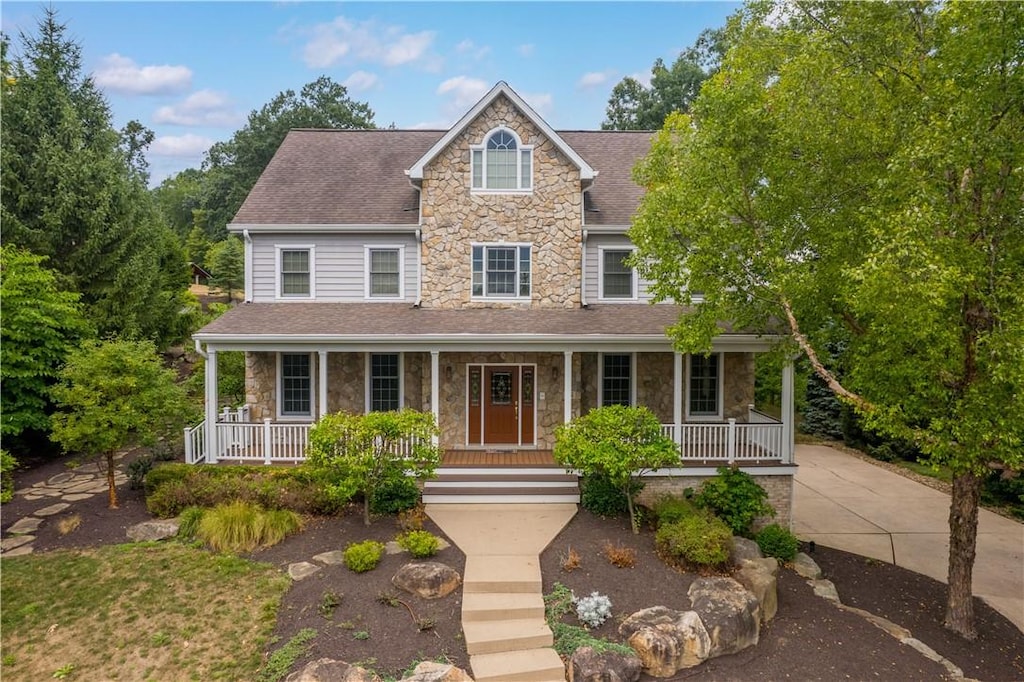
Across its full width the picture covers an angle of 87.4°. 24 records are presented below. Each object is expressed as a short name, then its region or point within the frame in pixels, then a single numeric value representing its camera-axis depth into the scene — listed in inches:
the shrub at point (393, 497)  393.4
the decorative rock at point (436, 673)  231.5
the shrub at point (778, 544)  385.4
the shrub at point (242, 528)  343.0
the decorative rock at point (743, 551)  339.0
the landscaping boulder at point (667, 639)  255.4
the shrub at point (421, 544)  323.6
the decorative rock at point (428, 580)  293.2
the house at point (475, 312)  463.5
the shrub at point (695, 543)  323.9
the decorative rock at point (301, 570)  312.2
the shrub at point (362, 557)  311.4
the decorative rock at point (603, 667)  239.5
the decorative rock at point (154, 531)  358.6
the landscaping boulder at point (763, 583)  307.6
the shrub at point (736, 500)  404.8
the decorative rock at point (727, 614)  271.6
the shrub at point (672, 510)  370.3
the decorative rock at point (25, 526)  370.6
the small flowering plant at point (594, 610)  277.6
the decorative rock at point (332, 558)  324.2
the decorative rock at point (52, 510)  399.8
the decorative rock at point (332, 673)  228.5
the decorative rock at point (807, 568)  378.0
